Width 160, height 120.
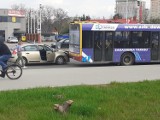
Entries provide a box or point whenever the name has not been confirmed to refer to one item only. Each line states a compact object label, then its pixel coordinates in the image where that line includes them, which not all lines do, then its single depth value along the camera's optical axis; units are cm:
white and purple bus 2042
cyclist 1279
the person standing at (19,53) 1992
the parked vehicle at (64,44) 2860
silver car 2180
